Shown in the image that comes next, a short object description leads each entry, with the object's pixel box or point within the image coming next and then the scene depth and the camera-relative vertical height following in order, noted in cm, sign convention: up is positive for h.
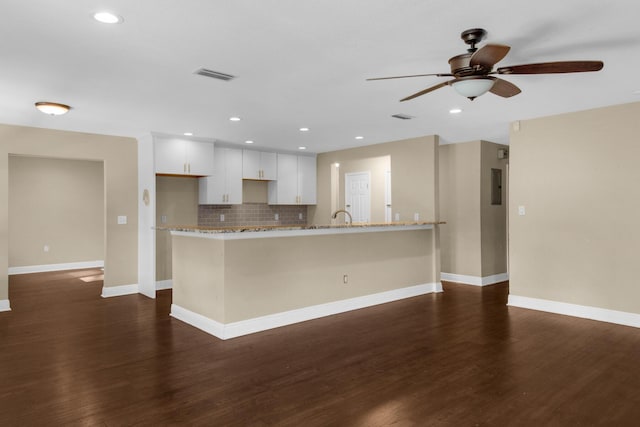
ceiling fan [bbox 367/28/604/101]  249 +93
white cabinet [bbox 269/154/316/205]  791 +61
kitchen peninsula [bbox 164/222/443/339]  413 -68
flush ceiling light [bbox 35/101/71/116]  422 +112
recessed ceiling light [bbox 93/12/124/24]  236 +115
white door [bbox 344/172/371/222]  775 +33
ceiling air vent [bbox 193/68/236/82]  332 +116
